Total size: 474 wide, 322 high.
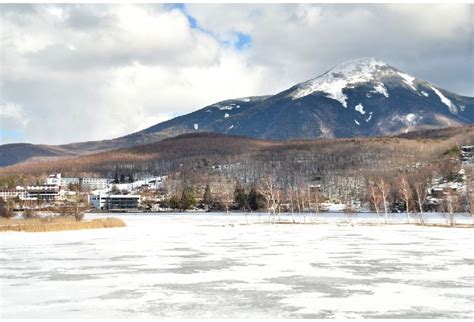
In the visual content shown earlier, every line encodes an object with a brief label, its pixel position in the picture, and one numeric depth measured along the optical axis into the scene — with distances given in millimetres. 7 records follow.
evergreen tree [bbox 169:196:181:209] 155362
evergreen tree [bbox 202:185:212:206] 160250
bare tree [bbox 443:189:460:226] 84138
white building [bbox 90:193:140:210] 189125
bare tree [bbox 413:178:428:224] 112225
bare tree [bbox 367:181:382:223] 119319
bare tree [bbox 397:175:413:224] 98488
